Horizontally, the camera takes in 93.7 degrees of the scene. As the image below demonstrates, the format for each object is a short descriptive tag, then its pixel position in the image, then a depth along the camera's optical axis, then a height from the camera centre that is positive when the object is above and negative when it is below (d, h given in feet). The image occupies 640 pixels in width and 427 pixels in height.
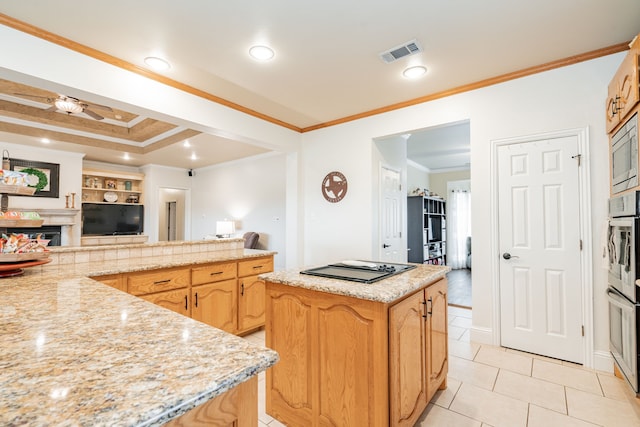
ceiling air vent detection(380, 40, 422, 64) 7.71 +4.51
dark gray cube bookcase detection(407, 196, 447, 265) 19.84 -0.69
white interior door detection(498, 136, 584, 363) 8.35 -0.79
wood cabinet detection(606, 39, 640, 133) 5.98 +2.88
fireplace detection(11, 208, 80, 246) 18.07 -0.43
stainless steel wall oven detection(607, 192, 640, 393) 5.86 -1.36
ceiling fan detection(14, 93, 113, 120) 10.57 +4.14
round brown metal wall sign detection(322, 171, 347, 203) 13.02 +1.50
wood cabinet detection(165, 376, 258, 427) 2.14 -1.45
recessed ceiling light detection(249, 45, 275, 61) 7.84 +4.49
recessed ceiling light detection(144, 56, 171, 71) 8.22 +4.41
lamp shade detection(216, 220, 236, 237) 20.04 -0.52
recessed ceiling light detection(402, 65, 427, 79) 8.89 +4.51
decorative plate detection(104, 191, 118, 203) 22.26 +1.73
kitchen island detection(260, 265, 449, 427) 4.82 -2.27
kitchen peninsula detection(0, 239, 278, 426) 1.79 -1.12
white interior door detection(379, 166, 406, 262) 12.93 +0.17
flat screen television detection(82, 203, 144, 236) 20.94 +0.08
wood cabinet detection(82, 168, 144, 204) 21.54 +2.56
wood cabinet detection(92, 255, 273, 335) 7.80 -2.07
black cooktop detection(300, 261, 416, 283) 5.78 -1.09
